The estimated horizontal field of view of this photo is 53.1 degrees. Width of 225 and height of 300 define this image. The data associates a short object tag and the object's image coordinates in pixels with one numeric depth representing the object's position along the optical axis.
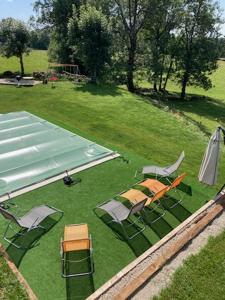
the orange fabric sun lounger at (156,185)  7.86
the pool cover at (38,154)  8.61
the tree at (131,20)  23.99
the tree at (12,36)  26.53
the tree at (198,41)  26.77
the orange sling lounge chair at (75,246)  5.63
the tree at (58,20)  27.12
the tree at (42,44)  64.47
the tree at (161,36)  25.12
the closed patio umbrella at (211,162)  7.67
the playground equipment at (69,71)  24.04
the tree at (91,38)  21.96
